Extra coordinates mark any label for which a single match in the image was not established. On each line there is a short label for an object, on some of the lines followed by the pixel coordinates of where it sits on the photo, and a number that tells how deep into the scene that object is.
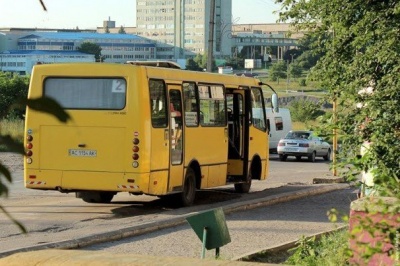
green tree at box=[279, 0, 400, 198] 12.53
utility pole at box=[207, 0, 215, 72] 41.00
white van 51.84
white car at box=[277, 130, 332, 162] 46.59
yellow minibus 19.12
